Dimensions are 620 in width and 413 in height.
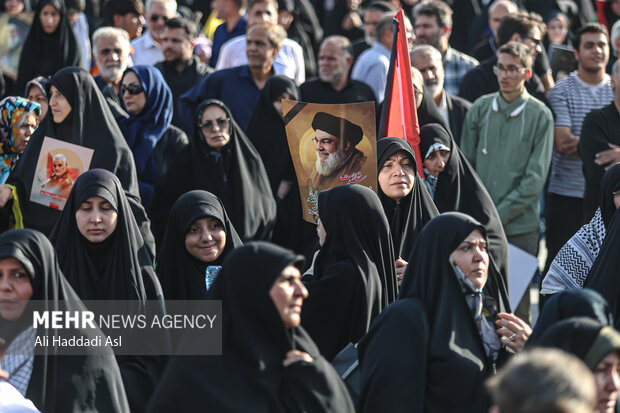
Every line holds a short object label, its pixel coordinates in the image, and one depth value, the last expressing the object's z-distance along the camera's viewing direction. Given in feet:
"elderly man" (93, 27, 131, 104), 54.95
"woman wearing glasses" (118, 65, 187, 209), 49.70
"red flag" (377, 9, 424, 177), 44.24
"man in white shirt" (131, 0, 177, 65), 64.85
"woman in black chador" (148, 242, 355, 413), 23.50
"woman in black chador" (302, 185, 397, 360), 32.30
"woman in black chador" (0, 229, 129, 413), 27.17
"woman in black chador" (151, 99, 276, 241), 48.00
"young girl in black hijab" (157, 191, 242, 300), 36.58
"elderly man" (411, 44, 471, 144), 52.85
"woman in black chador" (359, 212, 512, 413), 27.25
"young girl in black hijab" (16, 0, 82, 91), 61.46
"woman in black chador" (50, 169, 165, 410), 34.88
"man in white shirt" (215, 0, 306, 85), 60.23
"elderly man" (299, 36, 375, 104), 55.98
